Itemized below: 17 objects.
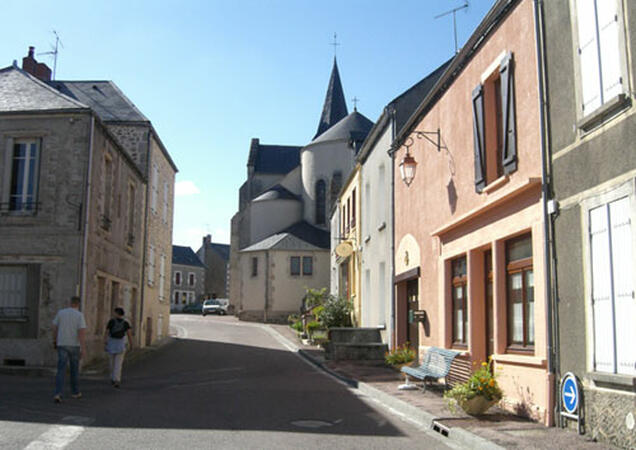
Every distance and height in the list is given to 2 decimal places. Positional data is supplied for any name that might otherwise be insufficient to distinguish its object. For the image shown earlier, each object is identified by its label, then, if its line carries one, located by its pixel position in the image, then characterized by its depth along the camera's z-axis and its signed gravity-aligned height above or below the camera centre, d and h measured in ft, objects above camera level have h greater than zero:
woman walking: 42.39 -1.68
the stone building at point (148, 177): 78.74 +16.30
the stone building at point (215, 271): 272.31 +16.84
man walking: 36.40 -1.24
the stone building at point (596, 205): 21.98 +3.81
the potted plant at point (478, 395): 29.30 -3.25
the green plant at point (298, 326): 106.83 -1.68
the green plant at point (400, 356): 50.52 -2.93
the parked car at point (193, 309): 214.48 +1.57
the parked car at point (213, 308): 185.68 +1.64
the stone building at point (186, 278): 254.47 +13.40
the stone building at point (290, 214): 149.59 +24.04
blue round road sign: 24.53 -2.68
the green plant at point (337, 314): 80.12 +0.13
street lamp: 44.45 +9.67
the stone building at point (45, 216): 51.75 +7.40
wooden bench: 35.70 -2.65
